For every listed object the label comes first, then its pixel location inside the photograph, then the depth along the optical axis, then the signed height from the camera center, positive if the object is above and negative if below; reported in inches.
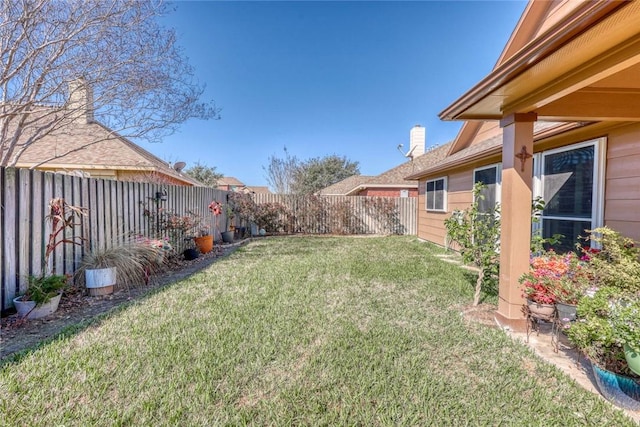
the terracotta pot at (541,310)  104.1 -36.9
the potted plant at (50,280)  123.3 -34.2
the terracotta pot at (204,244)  294.2 -38.4
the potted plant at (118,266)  156.5 -35.3
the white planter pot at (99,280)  154.6 -40.1
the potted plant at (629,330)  68.5 -29.3
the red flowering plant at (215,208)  349.4 -2.4
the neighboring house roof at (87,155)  358.1 +64.8
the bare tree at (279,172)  796.0 +94.2
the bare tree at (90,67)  191.8 +105.6
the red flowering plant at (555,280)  99.3 -25.8
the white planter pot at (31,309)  122.0 -44.2
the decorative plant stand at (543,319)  103.3 -41.8
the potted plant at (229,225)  391.5 -28.0
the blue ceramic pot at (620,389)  72.8 -46.4
